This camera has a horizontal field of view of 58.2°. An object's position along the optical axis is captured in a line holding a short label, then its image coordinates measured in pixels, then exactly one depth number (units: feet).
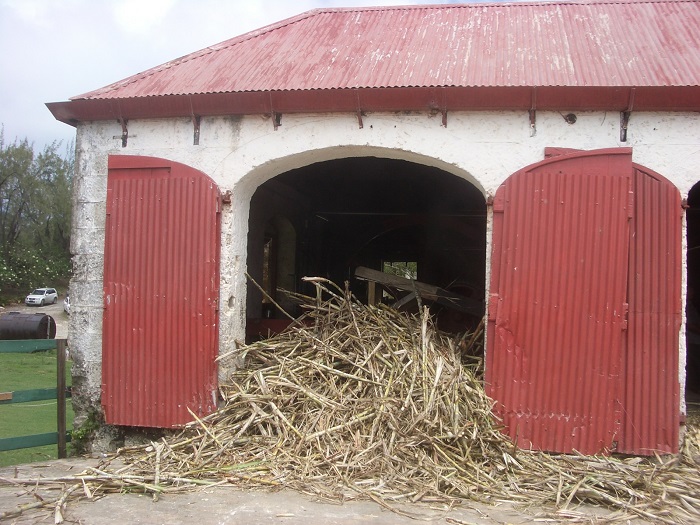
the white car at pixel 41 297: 105.50
